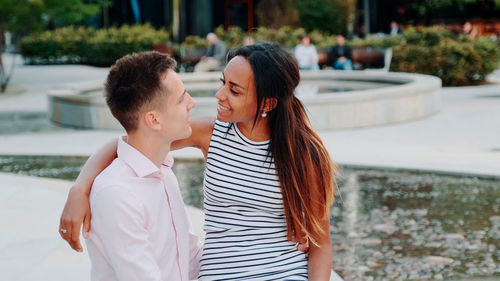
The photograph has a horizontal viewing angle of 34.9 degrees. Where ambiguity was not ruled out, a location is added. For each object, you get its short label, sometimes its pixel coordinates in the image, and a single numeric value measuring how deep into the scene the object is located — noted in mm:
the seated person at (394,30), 33812
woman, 2727
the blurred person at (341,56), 24156
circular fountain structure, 13609
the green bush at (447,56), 22578
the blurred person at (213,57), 22391
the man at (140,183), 2275
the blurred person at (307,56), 22906
